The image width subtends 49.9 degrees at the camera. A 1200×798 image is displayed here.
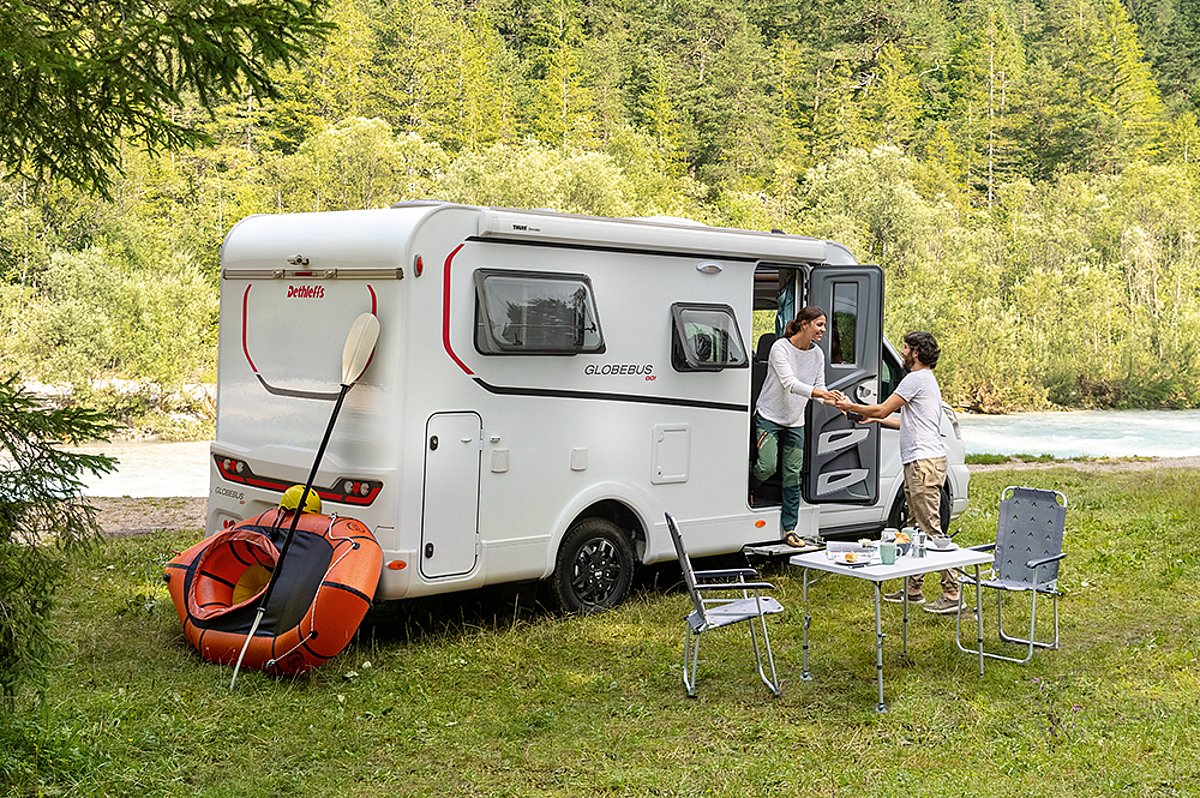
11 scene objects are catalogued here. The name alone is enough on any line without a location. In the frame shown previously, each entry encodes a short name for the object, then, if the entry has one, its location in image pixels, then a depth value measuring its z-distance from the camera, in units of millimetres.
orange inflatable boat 5852
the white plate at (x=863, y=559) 5781
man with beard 7055
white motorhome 6273
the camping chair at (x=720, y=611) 5664
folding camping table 5582
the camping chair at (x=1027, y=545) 6461
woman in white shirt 7742
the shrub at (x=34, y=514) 3986
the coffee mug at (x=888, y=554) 5785
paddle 6195
